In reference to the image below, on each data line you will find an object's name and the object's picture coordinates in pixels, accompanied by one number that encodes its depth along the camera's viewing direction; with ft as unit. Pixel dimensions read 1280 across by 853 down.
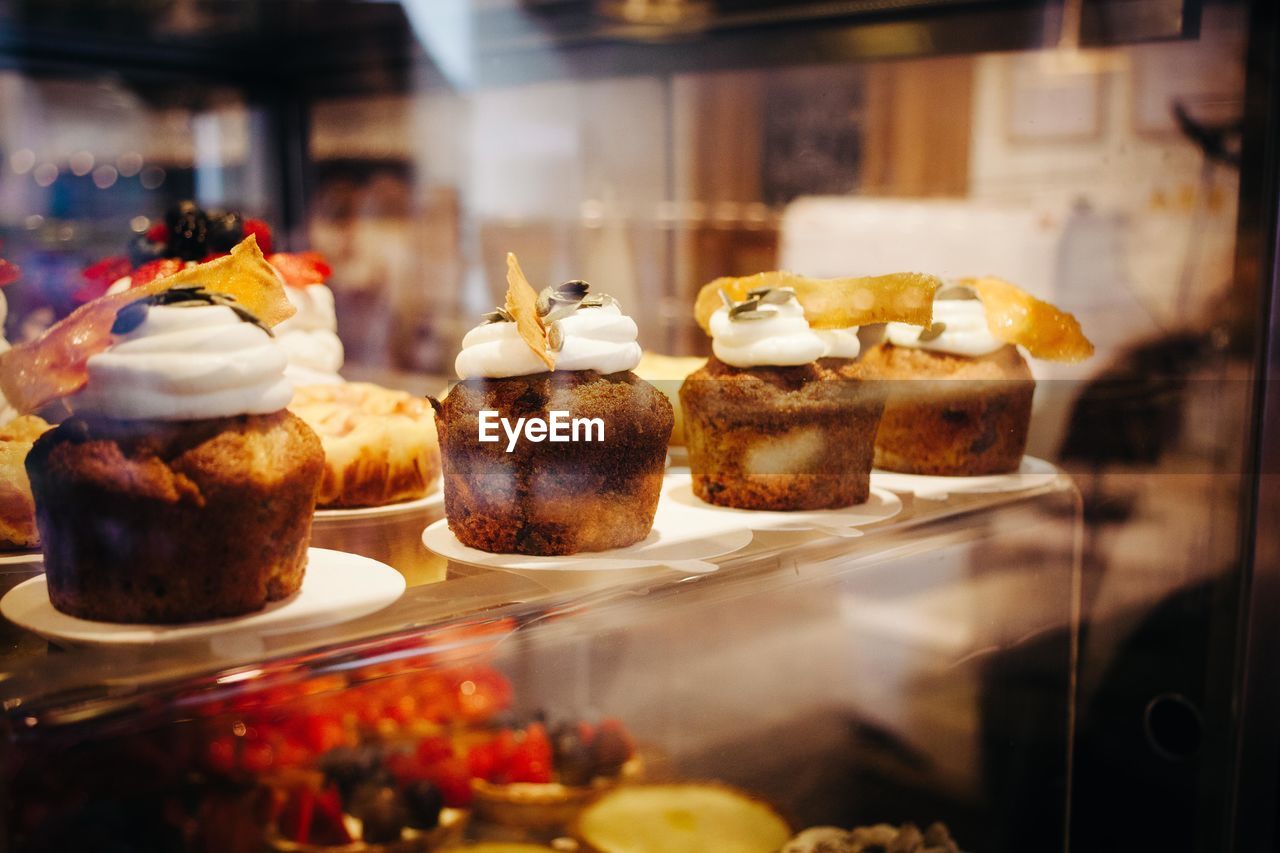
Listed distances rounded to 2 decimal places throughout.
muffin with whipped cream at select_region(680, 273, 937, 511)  1.45
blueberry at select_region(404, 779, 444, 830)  1.25
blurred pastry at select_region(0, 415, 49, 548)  1.16
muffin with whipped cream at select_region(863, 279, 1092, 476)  1.59
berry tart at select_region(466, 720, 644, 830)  1.32
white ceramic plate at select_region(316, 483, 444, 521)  1.35
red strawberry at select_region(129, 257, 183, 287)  1.41
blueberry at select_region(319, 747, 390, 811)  1.17
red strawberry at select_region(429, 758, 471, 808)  1.28
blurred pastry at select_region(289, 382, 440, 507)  1.38
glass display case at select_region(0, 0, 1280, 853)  1.10
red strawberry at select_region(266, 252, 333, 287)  1.57
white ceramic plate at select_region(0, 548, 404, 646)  0.98
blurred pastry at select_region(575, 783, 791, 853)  1.39
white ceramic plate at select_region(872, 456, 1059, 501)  1.55
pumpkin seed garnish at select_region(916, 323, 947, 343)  1.58
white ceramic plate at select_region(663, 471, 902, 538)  1.39
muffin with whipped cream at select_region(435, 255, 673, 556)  1.25
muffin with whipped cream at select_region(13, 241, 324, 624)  1.00
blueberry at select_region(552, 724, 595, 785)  1.38
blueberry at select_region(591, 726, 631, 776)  1.42
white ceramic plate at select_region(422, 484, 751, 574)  1.22
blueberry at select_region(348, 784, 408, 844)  1.20
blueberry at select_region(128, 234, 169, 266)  1.50
